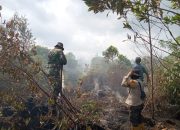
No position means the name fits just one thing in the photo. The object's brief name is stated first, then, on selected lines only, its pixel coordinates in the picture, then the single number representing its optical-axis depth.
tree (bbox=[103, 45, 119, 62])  12.50
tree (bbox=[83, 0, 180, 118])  2.42
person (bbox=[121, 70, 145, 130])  3.68
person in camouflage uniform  4.24
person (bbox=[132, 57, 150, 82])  4.60
